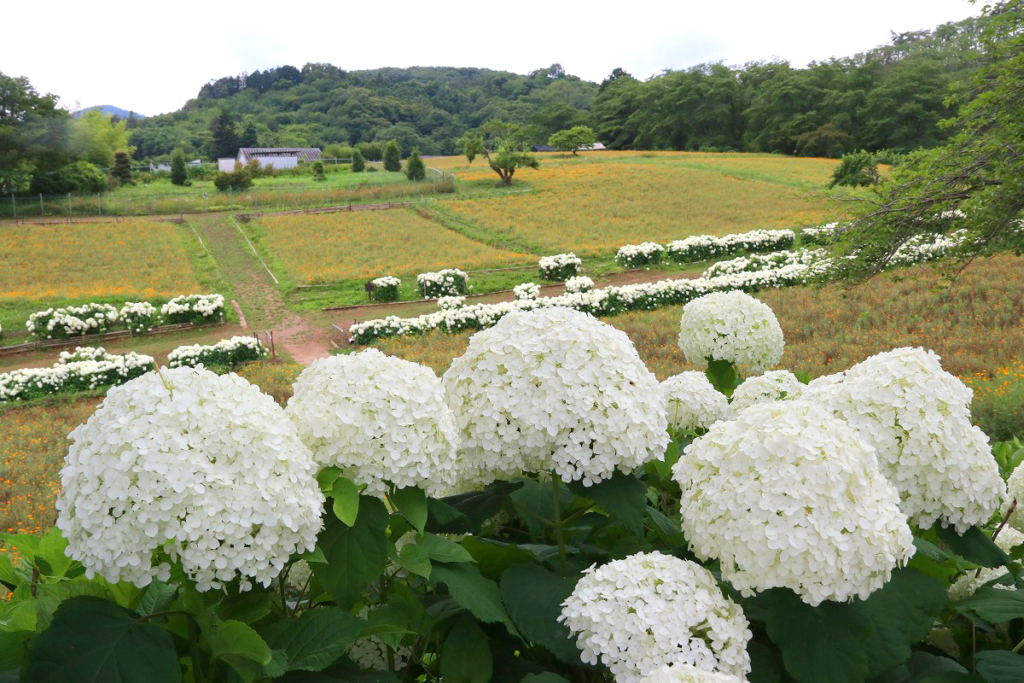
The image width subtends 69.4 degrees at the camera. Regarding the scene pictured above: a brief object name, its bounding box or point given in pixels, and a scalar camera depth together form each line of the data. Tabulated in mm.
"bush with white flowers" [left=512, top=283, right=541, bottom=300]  24173
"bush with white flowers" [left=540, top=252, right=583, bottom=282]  29016
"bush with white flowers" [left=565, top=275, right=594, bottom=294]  24766
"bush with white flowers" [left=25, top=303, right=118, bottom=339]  23141
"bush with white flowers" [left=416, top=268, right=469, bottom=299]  27344
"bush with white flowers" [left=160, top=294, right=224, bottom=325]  24688
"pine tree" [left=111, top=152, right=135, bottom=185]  59250
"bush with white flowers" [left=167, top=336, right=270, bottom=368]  19364
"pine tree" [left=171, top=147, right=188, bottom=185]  61281
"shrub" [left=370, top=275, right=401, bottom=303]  27500
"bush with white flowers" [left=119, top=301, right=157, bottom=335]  23938
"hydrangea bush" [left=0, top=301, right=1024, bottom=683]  1453
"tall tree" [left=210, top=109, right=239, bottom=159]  93812
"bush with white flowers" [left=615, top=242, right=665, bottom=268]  29891
